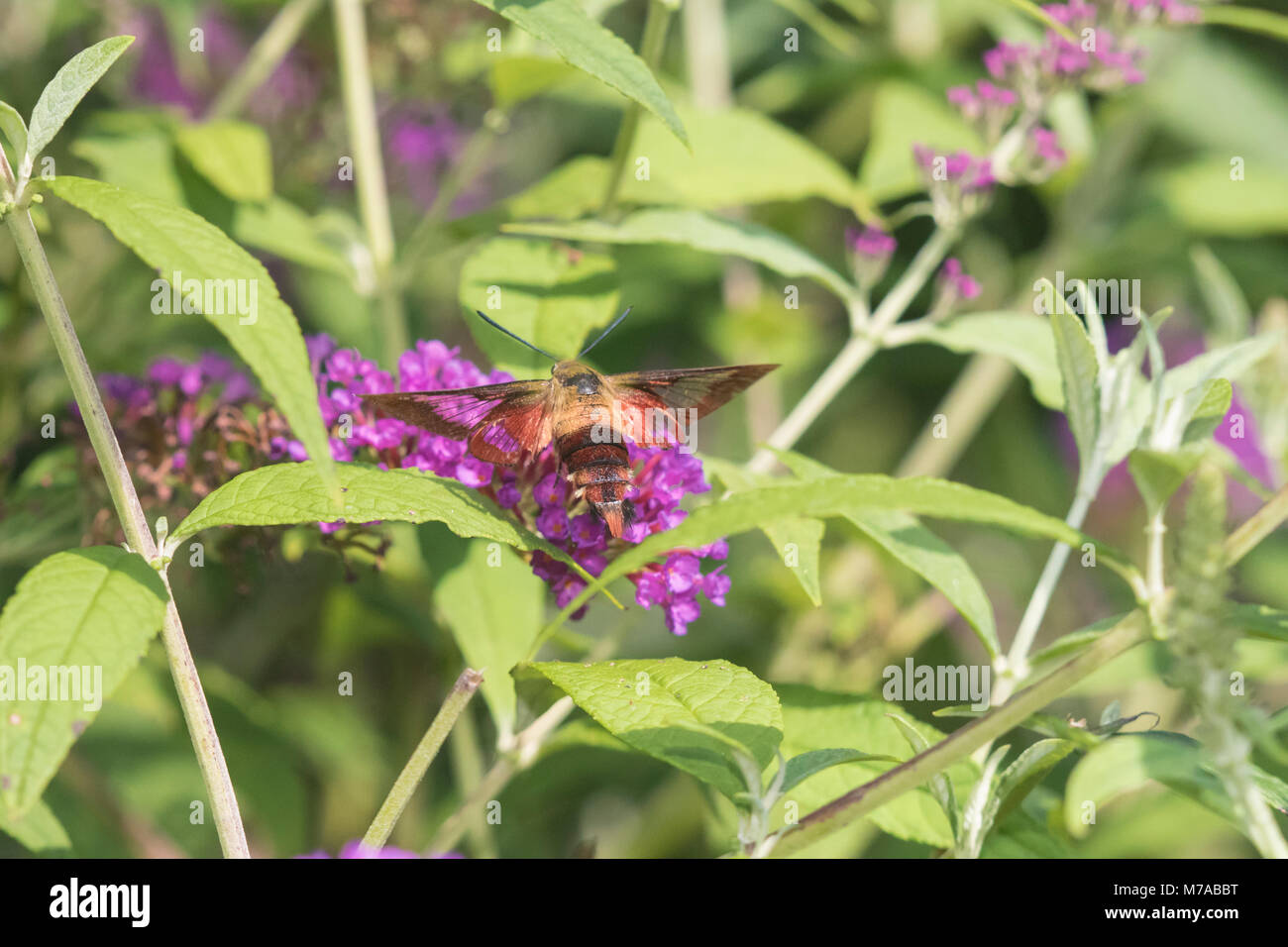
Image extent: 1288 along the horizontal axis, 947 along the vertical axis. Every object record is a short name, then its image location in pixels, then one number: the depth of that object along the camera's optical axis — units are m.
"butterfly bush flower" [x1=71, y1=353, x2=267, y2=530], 0.65
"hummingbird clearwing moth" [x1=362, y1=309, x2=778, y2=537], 0.63
